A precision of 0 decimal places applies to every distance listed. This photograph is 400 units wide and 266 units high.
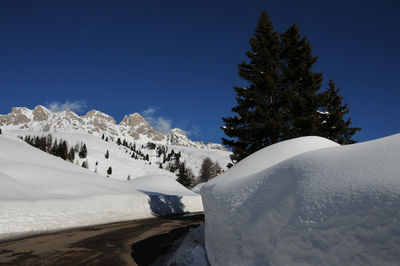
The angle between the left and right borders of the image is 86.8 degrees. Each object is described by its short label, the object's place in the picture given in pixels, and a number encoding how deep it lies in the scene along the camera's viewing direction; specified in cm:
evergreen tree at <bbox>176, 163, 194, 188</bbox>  5144
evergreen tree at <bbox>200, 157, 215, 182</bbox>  7381
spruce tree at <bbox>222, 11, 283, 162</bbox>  1224
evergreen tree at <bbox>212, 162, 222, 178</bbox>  7507
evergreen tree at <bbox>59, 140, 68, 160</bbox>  8439
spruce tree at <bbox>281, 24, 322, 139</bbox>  1191
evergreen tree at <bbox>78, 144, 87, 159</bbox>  9438
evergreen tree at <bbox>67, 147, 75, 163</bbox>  8806
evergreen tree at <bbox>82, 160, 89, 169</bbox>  8241
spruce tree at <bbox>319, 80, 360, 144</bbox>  1247
